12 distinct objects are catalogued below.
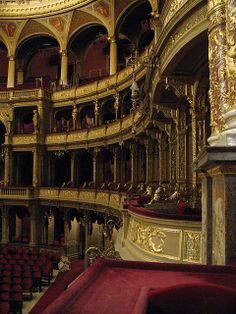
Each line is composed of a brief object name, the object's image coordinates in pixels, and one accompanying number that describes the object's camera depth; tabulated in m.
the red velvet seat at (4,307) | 9.46
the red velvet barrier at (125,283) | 2.03
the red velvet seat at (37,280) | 13.73
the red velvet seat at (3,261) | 14.73
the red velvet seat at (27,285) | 12.59
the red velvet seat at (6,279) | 11.91
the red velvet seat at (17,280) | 12.14
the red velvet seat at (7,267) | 13.62
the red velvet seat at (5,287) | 11.33
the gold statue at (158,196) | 8.58
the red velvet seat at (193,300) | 2.35
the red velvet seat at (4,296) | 10.52
